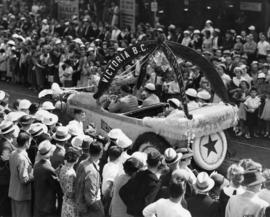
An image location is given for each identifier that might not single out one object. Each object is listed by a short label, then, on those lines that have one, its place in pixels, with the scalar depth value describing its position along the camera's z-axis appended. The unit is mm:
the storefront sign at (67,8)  27156
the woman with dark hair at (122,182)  7633
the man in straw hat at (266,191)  7219
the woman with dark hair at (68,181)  8086
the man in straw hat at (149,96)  13414
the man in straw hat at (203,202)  7250
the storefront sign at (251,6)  21266
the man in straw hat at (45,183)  8453
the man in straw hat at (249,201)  6680
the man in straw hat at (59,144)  8984
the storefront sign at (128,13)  24656
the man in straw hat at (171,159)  8273
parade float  11406
